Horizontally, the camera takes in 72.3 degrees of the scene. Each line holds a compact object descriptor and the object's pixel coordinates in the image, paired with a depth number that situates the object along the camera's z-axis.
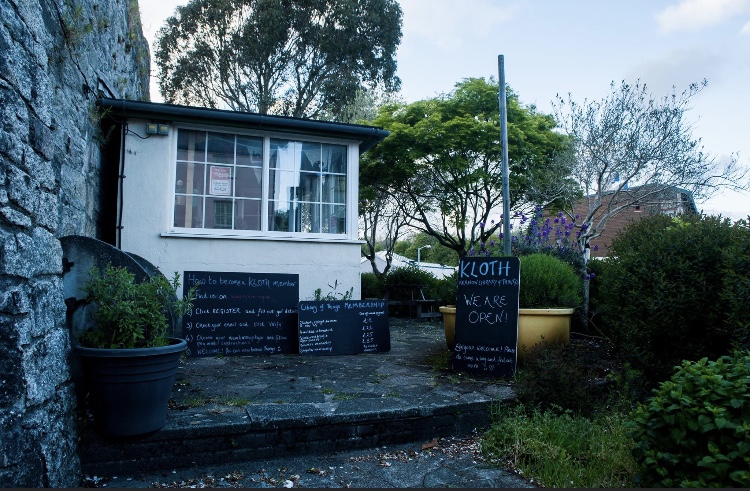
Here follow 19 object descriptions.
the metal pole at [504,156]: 5.92
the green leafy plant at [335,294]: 6.38
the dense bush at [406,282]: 12.26
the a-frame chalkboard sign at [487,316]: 4.38
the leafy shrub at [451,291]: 6.00
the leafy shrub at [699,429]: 2.03
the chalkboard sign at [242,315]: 5.36
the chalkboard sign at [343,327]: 5.60
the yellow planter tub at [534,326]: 4.56
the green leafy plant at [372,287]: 13.00
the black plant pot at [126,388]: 2.63
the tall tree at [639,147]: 9.09
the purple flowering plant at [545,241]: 6.80
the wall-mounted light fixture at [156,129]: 5.93
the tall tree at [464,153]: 12.28
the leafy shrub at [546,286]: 4.89
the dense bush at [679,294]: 3.53
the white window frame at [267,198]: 6.03
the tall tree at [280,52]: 16.66
